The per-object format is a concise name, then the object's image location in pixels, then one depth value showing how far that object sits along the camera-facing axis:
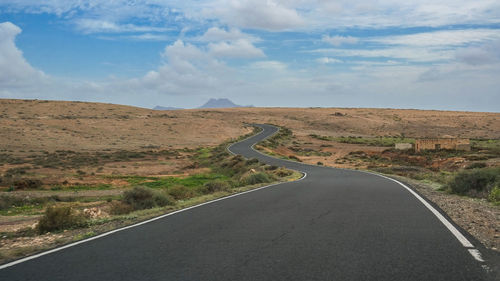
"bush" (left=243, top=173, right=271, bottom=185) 24.42
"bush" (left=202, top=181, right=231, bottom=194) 21.46
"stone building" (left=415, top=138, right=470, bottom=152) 62.81
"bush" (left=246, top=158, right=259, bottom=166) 42.27
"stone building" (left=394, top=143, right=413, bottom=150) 66.97
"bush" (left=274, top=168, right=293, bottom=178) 31.89
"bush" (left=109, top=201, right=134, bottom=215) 15.98
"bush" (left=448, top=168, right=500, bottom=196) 15.27
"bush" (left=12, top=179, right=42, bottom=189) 31.80
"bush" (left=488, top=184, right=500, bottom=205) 12.95
